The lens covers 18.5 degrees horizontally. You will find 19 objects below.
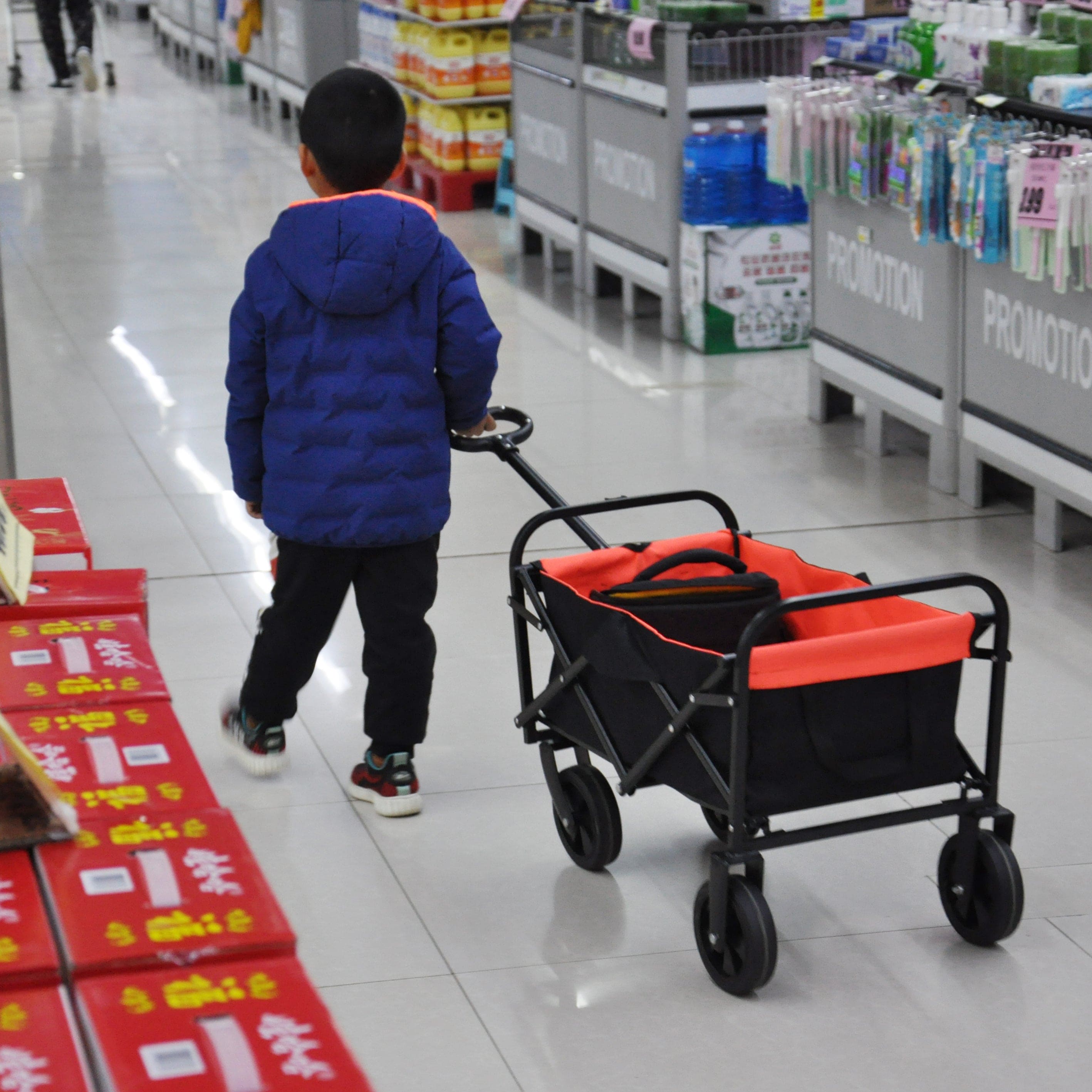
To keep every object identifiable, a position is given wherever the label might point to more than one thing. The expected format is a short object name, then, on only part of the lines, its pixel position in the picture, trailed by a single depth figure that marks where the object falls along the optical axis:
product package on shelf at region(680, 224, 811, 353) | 14.09
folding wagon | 5.22
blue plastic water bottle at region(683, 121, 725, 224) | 13.93
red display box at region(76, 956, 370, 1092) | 3.06
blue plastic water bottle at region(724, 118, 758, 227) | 13.94
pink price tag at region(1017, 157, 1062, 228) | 8.80
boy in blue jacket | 6.17
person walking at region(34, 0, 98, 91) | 34.75
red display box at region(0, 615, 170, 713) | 4.66
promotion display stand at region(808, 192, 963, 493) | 10.67
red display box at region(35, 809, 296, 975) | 3.44
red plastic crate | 21.32
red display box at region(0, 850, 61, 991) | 3.31
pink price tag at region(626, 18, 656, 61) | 14.06
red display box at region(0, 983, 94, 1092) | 3.00
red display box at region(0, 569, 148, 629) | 5.48
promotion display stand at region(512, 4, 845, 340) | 14.00
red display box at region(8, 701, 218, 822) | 4.07
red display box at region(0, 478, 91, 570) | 6.62
